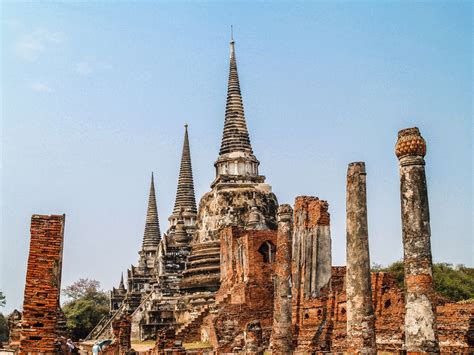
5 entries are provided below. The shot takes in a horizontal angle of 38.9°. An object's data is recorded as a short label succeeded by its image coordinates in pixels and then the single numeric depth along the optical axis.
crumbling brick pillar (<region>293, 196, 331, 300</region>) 20.80
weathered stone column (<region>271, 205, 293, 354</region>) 16.12
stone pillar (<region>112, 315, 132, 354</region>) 21.42
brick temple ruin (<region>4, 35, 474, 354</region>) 10.53
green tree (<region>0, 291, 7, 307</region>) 53.81
